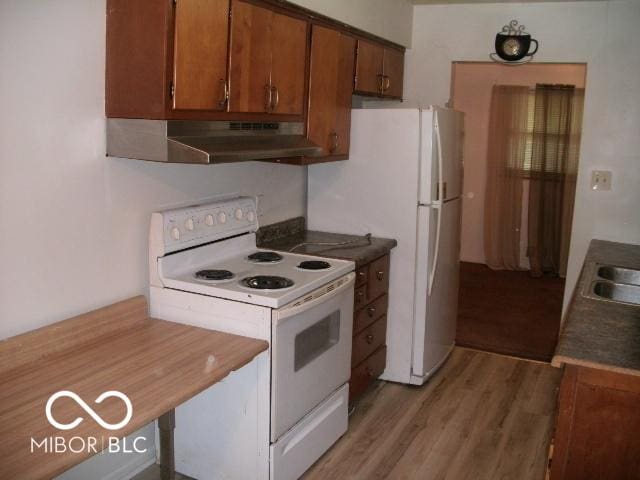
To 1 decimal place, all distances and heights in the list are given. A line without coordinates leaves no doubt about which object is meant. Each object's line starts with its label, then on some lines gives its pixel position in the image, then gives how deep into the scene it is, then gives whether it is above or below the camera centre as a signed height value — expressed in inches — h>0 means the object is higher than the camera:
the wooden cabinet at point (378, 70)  148.9 +17.2
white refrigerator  140.3 -14.2
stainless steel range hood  91.0 -1.2
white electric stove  98.1 -31.8
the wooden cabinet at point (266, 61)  100.7 +12.6
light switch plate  157.8 -7.4
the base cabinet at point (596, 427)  75.9 -32.8
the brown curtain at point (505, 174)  268.4 -11.8
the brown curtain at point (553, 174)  261.7 -11.0
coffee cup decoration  162.6 +25.3
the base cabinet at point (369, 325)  131.3 -39.0
